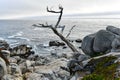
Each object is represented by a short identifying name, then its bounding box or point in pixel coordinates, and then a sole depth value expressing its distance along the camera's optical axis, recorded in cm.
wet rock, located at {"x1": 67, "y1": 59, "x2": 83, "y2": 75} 698
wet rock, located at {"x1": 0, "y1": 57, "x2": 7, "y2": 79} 861
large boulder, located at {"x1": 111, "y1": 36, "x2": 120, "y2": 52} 731
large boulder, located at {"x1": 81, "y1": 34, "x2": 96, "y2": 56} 850
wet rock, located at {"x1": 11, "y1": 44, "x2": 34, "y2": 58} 1790
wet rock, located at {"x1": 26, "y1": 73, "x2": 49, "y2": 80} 784
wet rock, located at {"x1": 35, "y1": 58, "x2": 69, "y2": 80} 789
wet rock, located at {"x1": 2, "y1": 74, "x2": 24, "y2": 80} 817
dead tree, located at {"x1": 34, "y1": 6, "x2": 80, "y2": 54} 956
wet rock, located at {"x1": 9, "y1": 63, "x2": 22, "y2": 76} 919
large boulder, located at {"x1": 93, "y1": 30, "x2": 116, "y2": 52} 806
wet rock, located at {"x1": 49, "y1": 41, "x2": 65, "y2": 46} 2393
